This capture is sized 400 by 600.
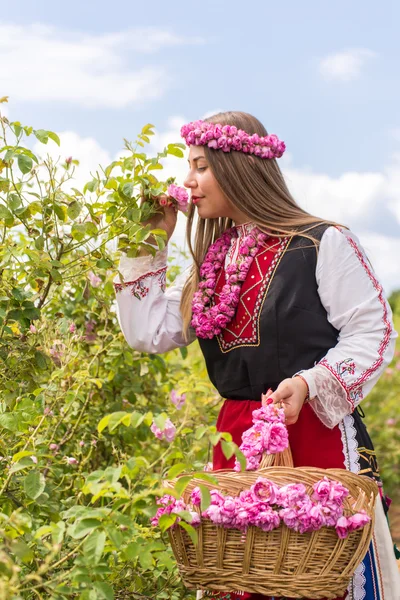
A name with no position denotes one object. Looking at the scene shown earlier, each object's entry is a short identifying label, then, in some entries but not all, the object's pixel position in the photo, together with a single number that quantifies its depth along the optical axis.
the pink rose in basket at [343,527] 1.69
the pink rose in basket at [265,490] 1.66
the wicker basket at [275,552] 1.69
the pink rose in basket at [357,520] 1.70
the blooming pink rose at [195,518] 1.70
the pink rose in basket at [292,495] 1.66
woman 2.12
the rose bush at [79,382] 1.49
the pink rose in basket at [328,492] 1.68
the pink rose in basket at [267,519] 1.64
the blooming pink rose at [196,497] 1.70
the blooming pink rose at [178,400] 3.35
